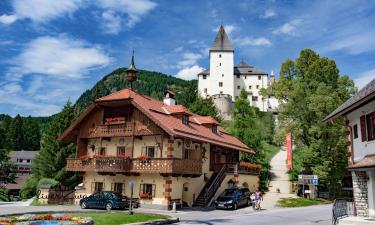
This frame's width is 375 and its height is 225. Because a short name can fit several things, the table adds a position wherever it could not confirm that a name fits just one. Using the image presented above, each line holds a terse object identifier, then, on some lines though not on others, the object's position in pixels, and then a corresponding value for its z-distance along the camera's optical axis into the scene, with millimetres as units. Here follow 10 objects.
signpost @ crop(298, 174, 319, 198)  34625
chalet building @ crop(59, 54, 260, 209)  29500
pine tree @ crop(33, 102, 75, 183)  46562
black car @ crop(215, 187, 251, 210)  29500
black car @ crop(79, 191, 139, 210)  26547
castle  114562
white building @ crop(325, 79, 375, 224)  19734
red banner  39656
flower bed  15492
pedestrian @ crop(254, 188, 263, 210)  29500
